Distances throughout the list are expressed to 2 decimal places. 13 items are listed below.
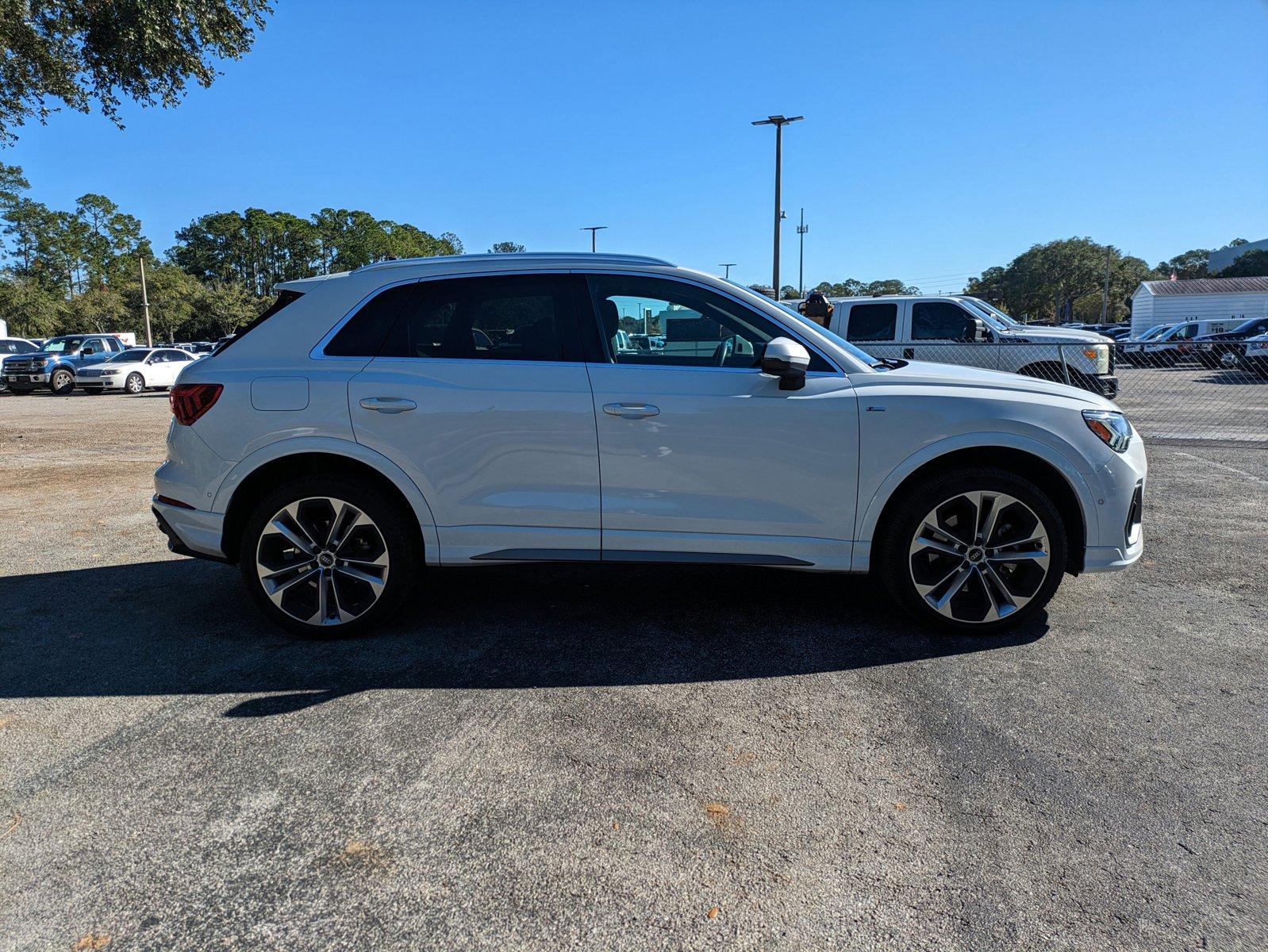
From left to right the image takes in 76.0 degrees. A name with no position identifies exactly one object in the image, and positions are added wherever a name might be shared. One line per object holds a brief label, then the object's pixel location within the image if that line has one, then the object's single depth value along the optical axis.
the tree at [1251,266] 75.62
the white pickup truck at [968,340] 10.93
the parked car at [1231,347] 17.43
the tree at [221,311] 80.75
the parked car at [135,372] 25.55
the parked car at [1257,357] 17.71
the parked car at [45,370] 26.34
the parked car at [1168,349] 23.17
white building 56.62
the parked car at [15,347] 29.38
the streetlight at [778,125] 24.70
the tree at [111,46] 10.10
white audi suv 3.86
